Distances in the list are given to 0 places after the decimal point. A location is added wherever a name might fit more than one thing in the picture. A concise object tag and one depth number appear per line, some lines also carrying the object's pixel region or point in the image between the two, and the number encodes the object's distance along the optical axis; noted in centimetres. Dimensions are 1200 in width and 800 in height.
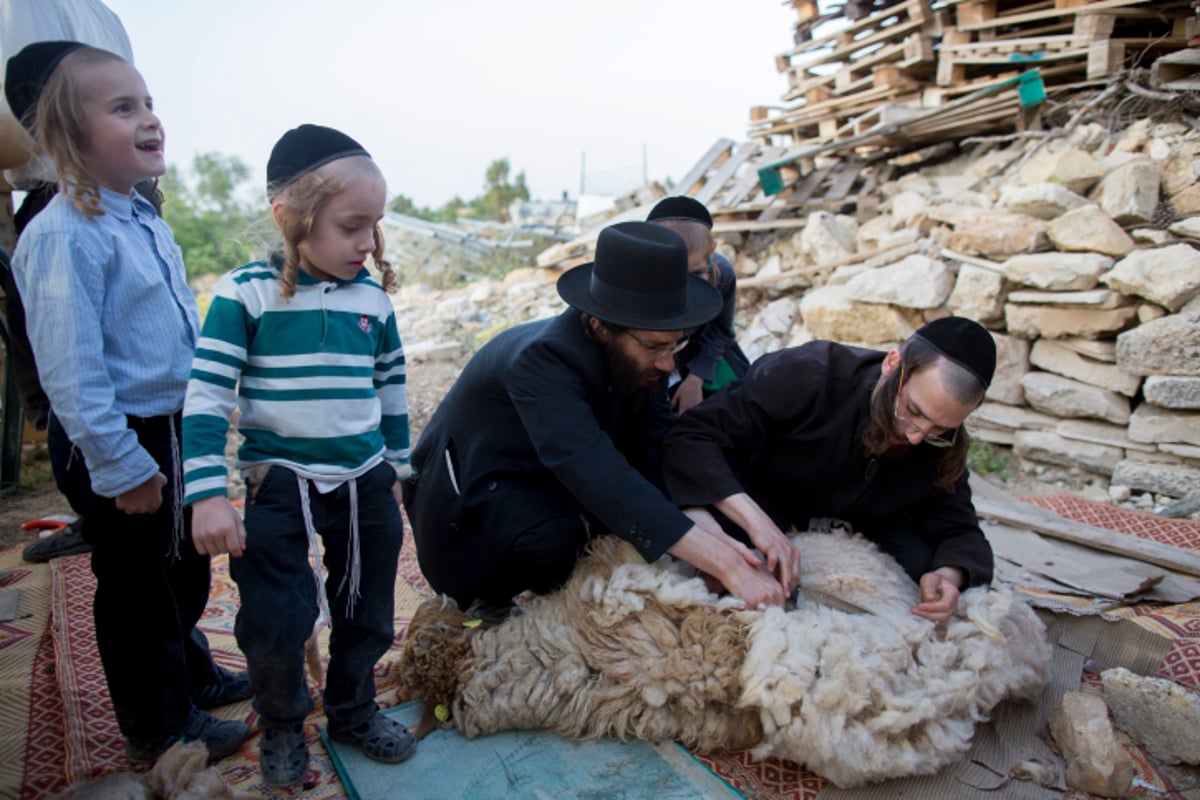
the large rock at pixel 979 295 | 515
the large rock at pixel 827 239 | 695
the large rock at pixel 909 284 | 547
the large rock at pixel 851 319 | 568
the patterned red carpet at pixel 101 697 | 201
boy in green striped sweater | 180
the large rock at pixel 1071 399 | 465
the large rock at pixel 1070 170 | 536
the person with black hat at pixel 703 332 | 328
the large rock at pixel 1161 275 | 429
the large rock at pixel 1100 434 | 454
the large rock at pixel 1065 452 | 464
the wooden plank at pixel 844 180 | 780
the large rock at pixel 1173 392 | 420
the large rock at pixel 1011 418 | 496
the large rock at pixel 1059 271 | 469
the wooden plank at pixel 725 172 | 901
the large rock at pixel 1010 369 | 512
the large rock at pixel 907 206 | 640
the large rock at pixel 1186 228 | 450
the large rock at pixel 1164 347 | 424
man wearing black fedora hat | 221
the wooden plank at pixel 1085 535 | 312
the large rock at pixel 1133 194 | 490
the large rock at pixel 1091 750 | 193
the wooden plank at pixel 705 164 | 956
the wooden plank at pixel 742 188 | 857
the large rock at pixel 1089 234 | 475
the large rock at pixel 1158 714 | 202
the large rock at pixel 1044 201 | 514
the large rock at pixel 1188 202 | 478
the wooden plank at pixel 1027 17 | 602
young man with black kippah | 236
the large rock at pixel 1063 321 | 463
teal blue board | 196
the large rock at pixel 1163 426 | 427
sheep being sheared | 196
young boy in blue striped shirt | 173
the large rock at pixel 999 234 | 516
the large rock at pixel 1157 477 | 421
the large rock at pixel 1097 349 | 467
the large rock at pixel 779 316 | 674
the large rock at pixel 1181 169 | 487
